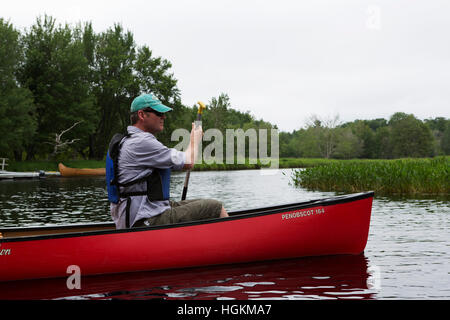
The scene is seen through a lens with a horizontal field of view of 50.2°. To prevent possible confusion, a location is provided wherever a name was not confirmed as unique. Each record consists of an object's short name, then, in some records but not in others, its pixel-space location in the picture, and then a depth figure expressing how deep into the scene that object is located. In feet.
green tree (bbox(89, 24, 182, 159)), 146.41
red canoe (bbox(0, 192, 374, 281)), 17.29
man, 16.11
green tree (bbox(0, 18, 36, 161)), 104.32
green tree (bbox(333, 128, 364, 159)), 281.95
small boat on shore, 107.12
